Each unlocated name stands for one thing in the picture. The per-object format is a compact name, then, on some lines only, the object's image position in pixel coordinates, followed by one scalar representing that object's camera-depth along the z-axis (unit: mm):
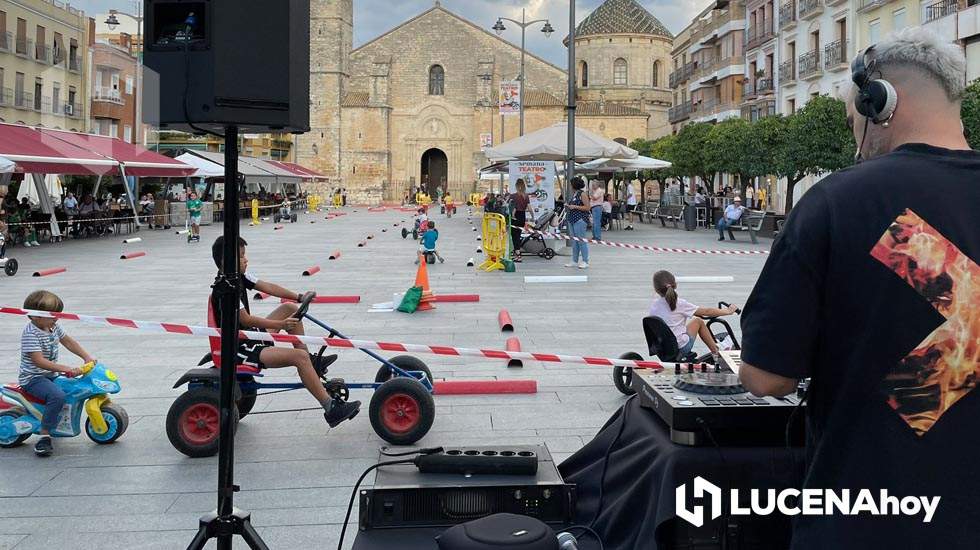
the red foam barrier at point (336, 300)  12992
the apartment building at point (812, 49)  38500
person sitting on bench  26047
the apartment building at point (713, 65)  54156
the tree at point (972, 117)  22938
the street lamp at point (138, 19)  40625
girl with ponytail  6875
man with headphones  2014
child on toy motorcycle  5715
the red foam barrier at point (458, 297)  12992
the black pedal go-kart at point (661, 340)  5006
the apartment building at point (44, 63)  42906
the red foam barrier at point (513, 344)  8820
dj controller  2918
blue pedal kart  5586
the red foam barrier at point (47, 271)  16291
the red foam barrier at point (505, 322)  10406
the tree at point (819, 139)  27609
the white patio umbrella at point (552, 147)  23797
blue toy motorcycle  5781
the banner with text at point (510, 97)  36500
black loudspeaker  3490
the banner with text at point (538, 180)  23672
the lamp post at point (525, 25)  48562
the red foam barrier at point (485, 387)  7180
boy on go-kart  5715
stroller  20297
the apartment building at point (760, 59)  47719
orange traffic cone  12086
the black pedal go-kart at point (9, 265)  16494
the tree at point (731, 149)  33688
